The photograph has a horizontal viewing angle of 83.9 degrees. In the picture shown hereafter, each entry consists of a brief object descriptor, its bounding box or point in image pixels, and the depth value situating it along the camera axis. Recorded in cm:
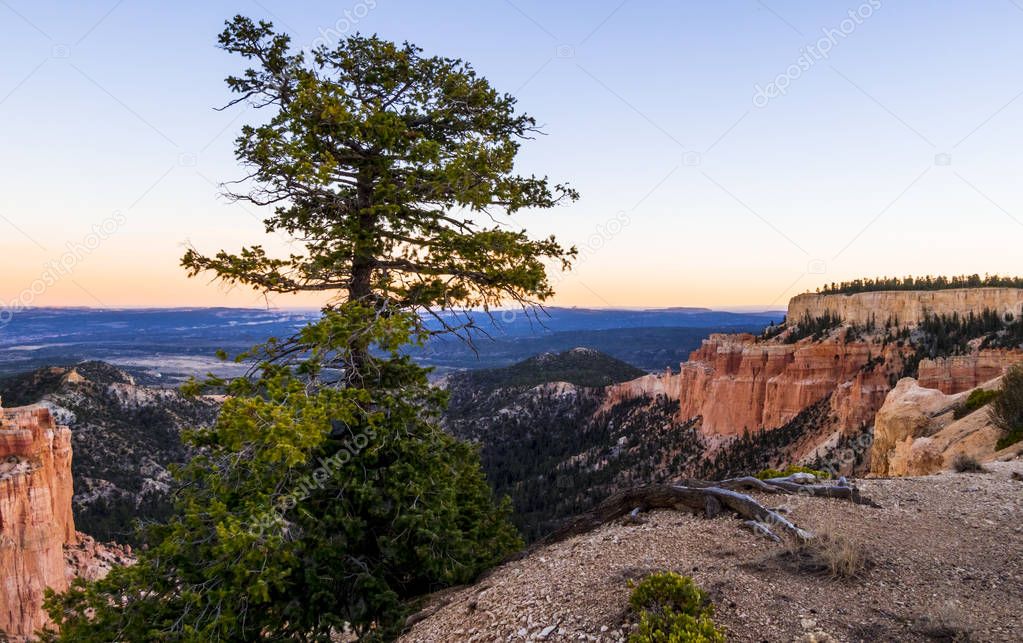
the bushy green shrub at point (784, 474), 1091
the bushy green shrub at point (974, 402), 2064
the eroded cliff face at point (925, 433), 1686
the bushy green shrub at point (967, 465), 1126
